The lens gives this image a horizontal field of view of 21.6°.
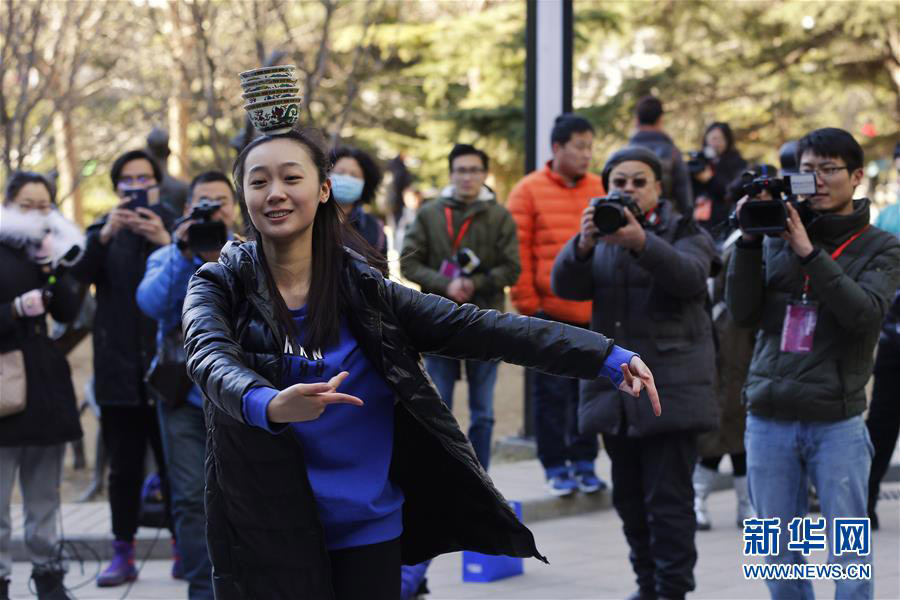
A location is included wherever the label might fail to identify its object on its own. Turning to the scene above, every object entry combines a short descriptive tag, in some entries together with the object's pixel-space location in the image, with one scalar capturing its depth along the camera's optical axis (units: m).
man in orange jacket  15.10
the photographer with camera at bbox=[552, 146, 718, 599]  10.51
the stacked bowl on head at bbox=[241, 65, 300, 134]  6.71
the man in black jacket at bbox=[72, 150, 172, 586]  12.60
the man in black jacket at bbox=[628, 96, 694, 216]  15.77
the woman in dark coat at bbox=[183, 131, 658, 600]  6.19
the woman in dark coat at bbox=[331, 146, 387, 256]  13.42
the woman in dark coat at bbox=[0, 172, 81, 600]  11.72
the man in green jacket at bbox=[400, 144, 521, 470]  14.77
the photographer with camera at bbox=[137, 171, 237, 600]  10.92
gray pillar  17.99
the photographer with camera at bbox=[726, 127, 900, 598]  9.03
